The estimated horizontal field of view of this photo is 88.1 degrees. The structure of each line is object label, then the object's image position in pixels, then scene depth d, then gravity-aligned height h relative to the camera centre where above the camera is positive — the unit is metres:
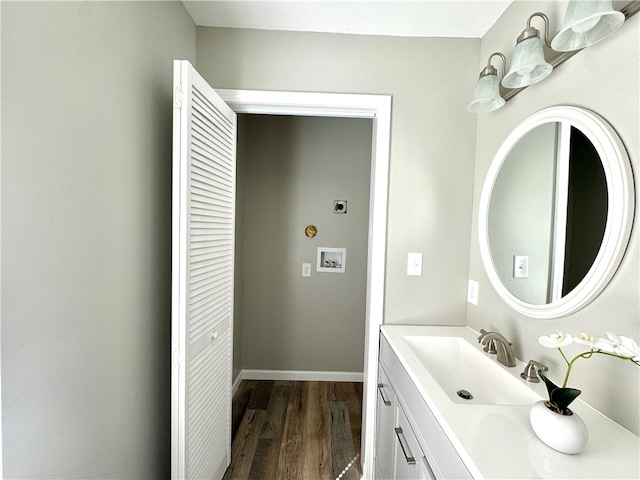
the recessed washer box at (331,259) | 3.05 -0.28
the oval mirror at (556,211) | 0.95 +0.09
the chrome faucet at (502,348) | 1.31 -0.45
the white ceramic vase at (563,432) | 0.78 -0.46
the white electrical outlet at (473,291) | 1.75 -0.31
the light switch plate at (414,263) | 1.84 -0.18
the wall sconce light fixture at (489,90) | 1.46 +0.64
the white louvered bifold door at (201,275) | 1.29 -0.23
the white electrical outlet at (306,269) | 3.05 -0.38
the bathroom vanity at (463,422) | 0.77 -0.53
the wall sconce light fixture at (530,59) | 1.16 +0.63
